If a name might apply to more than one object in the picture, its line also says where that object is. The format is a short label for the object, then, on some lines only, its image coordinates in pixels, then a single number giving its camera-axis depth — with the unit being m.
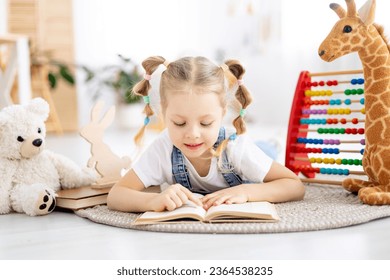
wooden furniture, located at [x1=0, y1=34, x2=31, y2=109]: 3.09
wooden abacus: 1.74
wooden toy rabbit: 1.59
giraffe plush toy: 1.41
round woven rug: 1.16
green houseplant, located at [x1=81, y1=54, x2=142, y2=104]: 4.94
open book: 1.19
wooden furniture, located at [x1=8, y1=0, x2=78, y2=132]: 4.59
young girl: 1.28
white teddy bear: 1.41
